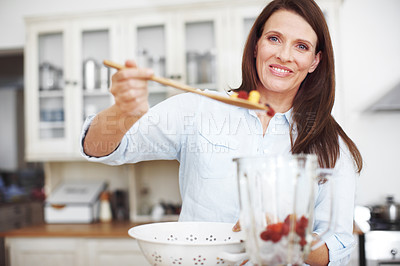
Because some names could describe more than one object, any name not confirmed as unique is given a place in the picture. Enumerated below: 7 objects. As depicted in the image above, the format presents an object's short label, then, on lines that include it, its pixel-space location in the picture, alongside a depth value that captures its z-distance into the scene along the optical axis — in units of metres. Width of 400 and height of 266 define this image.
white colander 0.67
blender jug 0.61
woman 0.99
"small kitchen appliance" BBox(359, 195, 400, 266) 2.10
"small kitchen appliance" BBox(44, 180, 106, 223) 2.72
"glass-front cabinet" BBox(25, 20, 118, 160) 2.73
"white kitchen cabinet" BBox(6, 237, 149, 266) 2.38
